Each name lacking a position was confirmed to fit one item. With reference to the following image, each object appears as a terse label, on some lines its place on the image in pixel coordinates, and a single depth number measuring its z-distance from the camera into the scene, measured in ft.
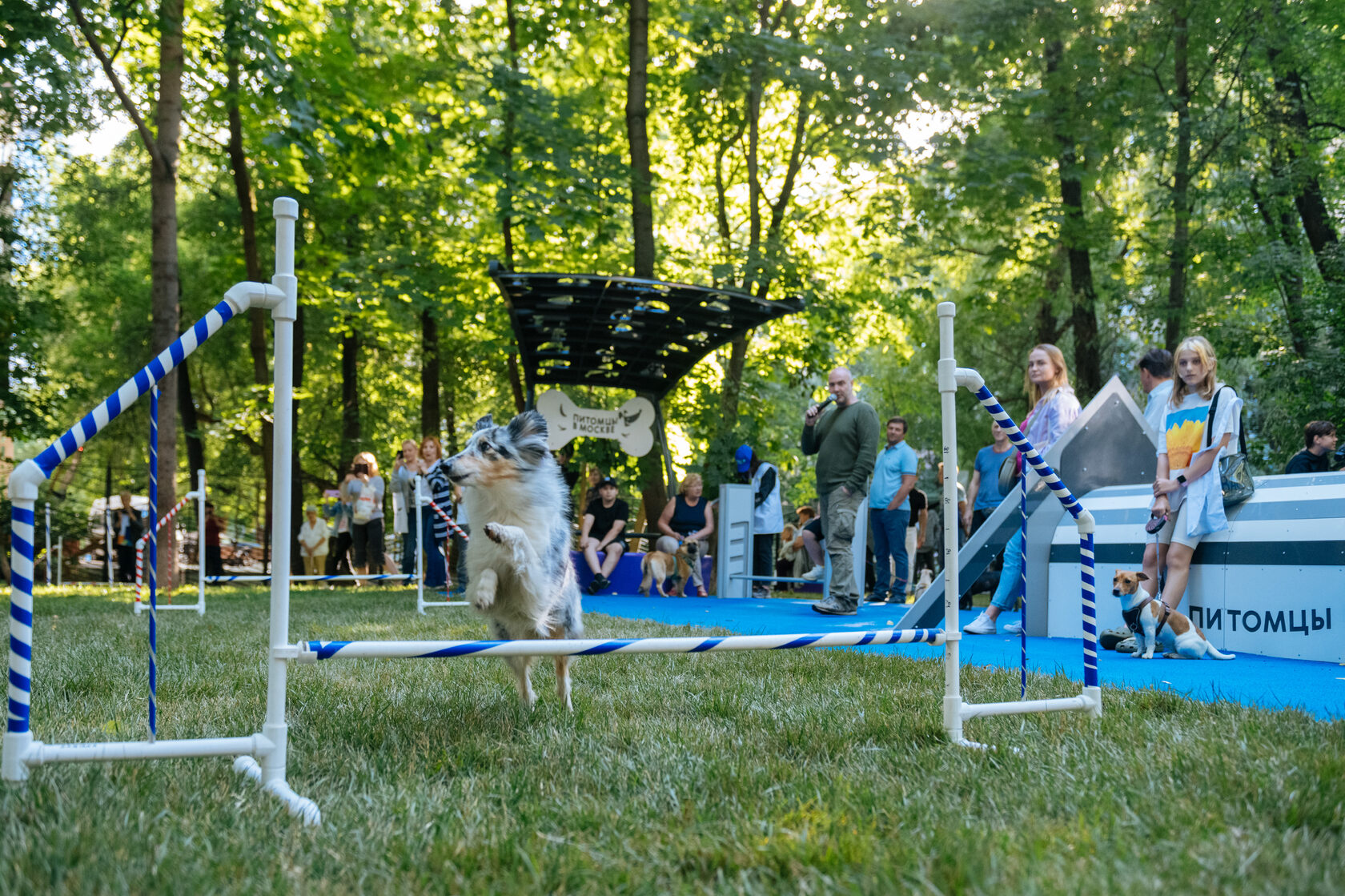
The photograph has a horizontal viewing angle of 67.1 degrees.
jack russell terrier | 21.45
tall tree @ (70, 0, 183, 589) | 42.91
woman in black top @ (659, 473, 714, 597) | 47.65
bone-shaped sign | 49.57
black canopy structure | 43.21
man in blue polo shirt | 35.88
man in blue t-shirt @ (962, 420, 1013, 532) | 33.09
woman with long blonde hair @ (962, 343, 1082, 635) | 26.61
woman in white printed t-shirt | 21.84
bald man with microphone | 32.89
